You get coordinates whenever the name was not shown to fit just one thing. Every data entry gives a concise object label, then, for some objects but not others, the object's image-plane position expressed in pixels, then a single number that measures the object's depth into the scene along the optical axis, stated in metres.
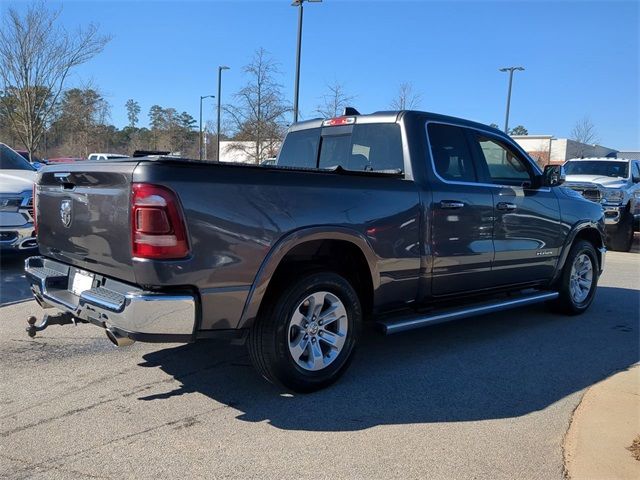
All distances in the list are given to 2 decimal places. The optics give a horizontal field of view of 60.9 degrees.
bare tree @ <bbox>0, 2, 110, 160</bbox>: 16.36
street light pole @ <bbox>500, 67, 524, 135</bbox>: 29.86
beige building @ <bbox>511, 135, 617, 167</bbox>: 50.40
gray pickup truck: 3.19
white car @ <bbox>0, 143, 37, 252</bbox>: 7.45
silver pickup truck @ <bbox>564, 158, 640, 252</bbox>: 13.34
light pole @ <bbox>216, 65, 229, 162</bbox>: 31.78
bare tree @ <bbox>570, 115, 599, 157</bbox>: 51.91
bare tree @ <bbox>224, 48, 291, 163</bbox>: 23.05
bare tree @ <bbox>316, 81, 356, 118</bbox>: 22.11
